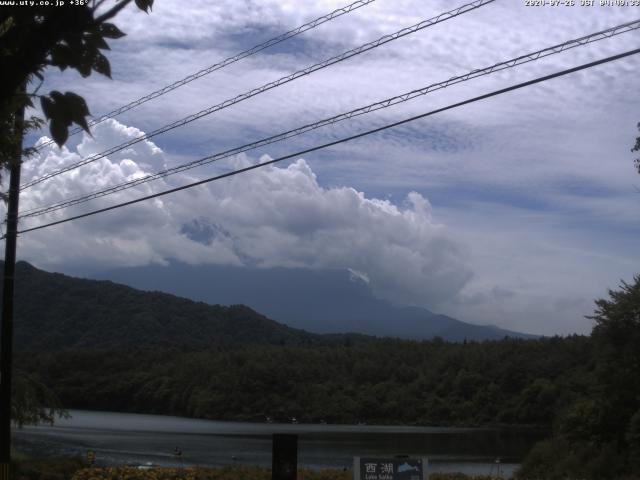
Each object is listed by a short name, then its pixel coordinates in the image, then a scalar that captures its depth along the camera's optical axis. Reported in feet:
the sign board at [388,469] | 39.88
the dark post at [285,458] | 34.19
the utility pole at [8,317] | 59.06
